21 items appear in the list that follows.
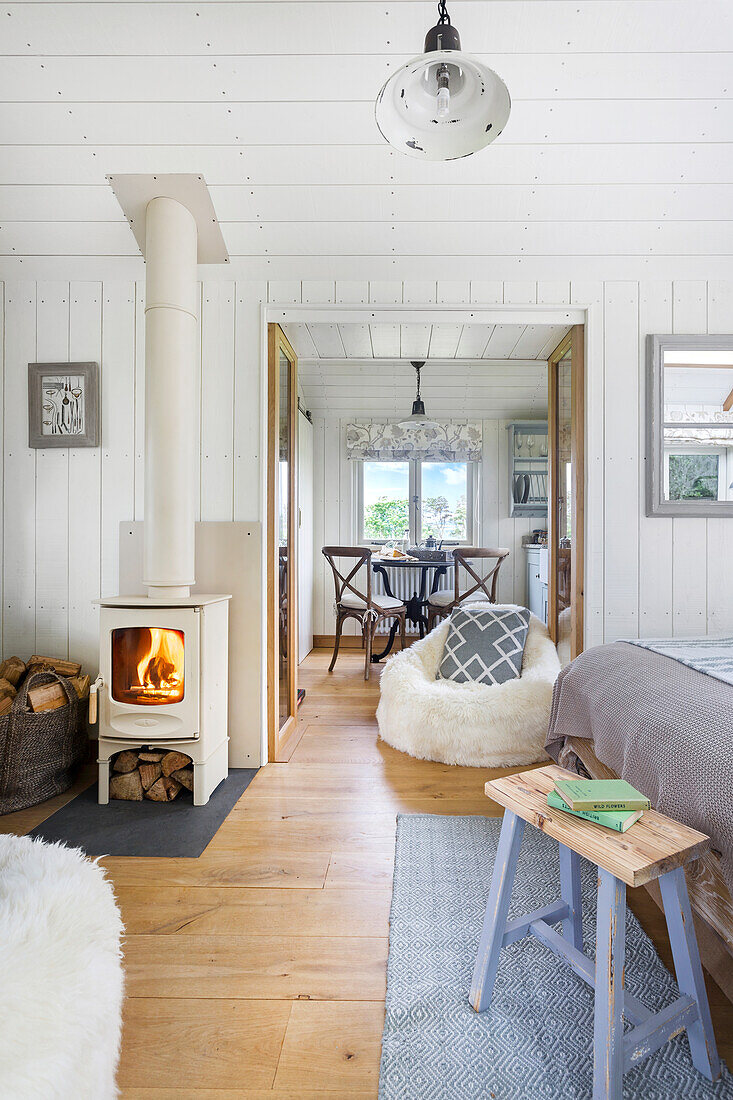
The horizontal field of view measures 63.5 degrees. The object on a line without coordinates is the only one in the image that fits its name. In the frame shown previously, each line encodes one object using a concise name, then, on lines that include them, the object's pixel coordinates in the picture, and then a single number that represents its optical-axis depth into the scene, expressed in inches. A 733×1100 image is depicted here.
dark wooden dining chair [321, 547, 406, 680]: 161.5
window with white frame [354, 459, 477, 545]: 215.9
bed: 42.5
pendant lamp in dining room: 171.9
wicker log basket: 85.4
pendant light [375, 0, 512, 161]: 51.6
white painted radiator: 210.2
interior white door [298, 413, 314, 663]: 185.9
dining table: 169.8
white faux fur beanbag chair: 101.8
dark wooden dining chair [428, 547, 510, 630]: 155.9
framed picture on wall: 103.3
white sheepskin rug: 27.3
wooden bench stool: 37.5
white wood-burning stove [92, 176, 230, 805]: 84.8
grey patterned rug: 41.9
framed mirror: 100.6
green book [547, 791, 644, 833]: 41.7
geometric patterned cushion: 120.1
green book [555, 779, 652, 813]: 43.1
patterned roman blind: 208.7
